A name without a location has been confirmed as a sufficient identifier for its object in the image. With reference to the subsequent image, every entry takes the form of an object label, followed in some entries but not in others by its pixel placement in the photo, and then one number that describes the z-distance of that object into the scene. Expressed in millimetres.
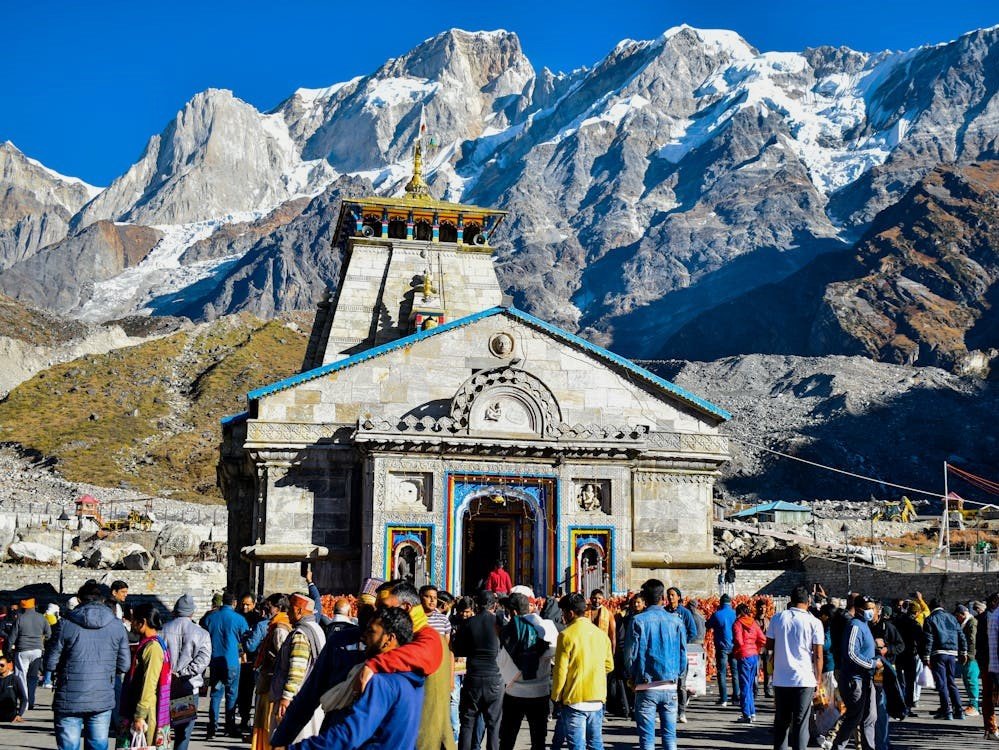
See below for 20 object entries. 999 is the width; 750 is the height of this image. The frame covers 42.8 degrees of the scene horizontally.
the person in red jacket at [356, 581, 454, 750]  7699
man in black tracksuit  12867
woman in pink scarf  11422
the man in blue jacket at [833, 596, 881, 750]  13766
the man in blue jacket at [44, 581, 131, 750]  11453
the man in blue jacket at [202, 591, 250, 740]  16203
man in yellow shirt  12039
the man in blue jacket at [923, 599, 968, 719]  18938
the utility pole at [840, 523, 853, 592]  43469
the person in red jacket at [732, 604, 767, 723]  18562
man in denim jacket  12945
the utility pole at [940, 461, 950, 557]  58669
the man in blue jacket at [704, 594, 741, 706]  20125
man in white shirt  13352
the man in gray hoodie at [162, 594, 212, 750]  13039
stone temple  30344
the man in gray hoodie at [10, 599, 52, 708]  18688
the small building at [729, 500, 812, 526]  82062
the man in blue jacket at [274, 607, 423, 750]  7527
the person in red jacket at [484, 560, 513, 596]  26036
